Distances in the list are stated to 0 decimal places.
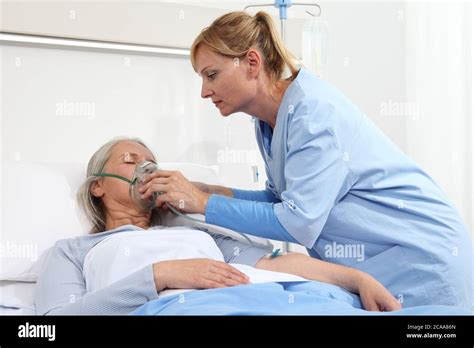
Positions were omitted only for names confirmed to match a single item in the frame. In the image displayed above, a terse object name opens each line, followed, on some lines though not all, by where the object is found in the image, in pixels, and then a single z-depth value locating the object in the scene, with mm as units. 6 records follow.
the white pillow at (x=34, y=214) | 2150
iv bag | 3000
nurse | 1949
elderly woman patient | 1699
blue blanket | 1505
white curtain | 3545
